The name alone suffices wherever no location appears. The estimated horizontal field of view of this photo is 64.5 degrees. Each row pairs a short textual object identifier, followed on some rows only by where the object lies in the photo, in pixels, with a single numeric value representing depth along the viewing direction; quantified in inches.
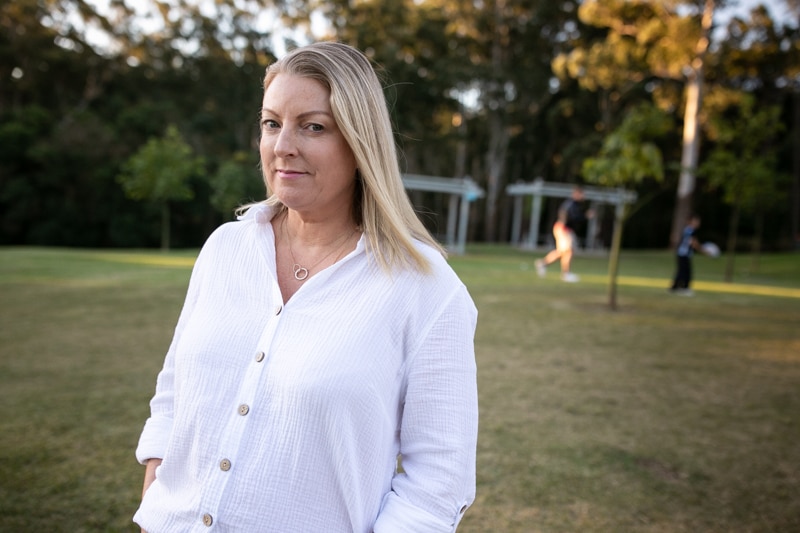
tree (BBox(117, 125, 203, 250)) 944.9
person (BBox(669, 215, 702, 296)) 500.1
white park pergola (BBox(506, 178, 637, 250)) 1043.3
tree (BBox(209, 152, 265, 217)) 1055.6
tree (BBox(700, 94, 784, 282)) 614.9
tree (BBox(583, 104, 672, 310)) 386.6
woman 57.4
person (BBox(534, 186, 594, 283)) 574.2
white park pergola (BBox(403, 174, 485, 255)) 887.1
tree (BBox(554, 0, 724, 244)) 1008.9
